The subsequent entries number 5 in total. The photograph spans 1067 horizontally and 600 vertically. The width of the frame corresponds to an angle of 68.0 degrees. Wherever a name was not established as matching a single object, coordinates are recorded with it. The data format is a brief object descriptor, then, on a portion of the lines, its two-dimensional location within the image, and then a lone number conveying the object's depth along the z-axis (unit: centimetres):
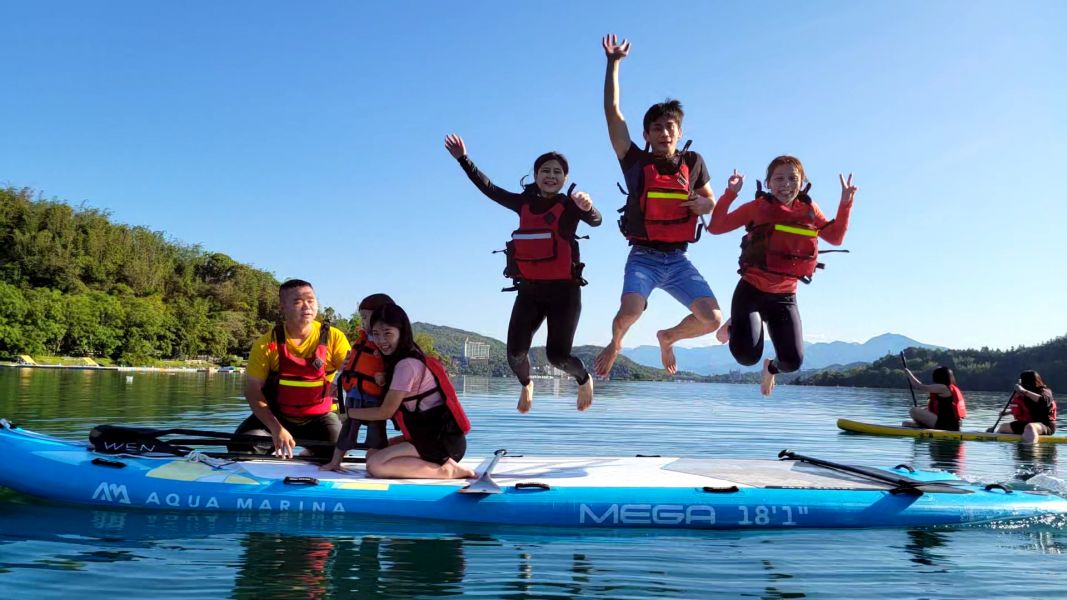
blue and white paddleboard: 757
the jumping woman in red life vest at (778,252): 672
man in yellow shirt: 800
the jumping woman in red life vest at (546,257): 673
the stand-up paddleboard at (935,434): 1823
